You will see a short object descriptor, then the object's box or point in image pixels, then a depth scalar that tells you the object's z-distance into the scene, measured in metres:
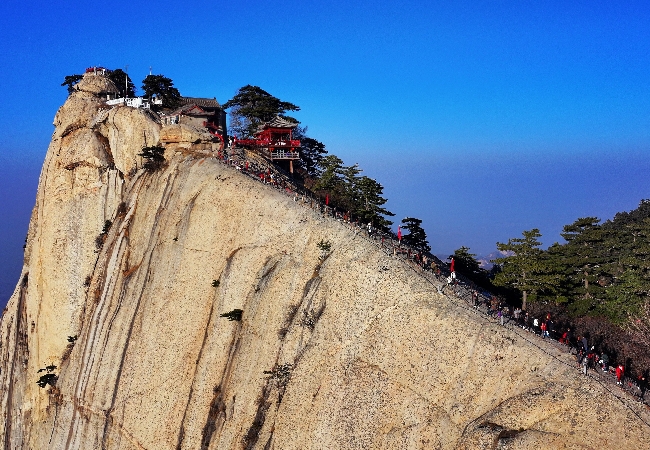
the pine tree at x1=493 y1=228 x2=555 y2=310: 44.44
